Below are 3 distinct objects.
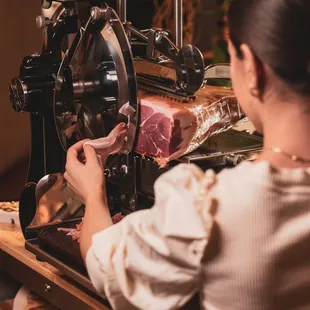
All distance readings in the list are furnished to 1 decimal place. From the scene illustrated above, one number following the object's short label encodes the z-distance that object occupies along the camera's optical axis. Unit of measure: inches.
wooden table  88.5
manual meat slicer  85.8
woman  64.7
